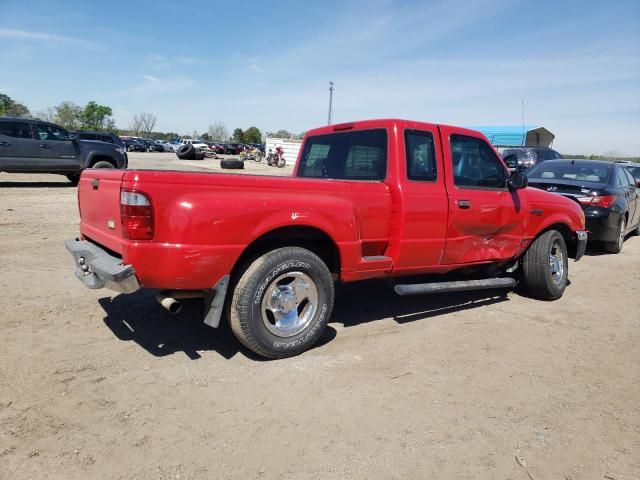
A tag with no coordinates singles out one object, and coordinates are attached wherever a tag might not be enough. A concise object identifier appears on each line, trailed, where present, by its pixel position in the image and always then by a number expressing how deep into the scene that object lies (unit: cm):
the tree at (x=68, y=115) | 7956
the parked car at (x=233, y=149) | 5384
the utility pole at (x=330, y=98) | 4208
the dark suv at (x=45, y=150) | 1312
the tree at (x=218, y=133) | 12478
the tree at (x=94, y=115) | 7725
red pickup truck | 309
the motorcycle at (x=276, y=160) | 3422
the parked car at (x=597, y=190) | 817
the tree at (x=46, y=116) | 7571
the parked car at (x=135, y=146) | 5020
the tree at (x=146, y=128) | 11819
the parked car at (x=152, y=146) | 5214
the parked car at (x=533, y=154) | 1507
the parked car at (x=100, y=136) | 2262
